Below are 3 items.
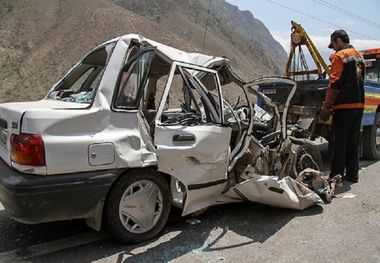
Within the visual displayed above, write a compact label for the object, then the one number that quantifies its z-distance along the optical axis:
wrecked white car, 3.46
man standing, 6.03
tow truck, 6.96
